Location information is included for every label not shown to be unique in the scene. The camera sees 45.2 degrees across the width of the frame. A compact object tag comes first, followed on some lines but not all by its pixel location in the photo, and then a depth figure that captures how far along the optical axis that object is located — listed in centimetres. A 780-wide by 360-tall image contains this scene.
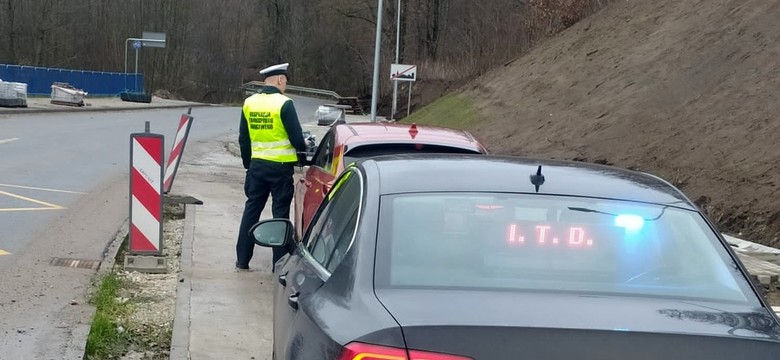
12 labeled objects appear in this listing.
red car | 759
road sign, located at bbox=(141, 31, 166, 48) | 6549
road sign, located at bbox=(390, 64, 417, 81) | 3159
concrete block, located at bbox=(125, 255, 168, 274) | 817
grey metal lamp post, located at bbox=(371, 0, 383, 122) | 3139
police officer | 813
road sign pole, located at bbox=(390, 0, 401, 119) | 4389
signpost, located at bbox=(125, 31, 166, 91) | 6374
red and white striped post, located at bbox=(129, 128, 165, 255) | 815
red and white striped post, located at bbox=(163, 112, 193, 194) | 1227
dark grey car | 262
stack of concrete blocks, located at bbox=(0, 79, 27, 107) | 3444
